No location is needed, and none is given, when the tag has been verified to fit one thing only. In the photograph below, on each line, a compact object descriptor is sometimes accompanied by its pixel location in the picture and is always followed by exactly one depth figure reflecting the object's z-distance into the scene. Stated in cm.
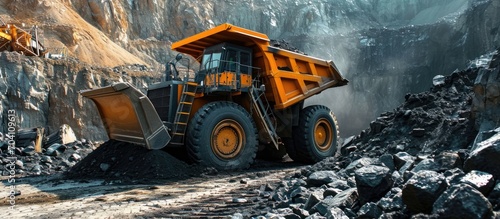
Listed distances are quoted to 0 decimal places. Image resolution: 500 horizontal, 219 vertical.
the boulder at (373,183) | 269
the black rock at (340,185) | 347
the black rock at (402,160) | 347
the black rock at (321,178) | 409
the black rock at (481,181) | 211
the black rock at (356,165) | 394
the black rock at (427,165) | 284
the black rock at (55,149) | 890
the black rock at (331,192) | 324
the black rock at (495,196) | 204
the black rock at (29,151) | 870
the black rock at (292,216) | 292
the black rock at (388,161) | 362
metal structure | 1767
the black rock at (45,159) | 835
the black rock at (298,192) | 368
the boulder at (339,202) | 282
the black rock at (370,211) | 240
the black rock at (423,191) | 215
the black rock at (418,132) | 525
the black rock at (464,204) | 189
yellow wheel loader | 647
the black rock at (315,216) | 266
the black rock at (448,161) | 269
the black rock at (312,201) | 315
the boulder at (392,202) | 234
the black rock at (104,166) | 646
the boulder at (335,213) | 253
